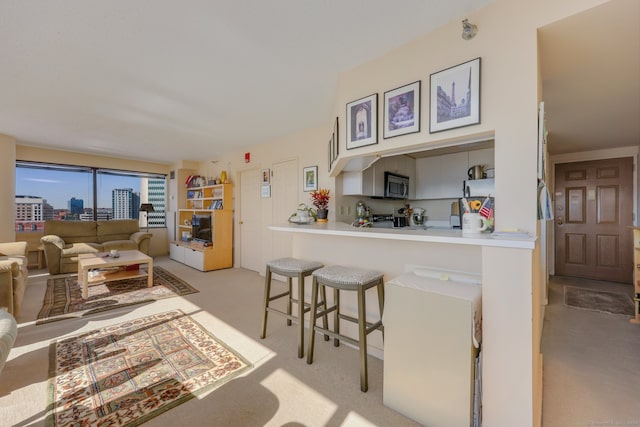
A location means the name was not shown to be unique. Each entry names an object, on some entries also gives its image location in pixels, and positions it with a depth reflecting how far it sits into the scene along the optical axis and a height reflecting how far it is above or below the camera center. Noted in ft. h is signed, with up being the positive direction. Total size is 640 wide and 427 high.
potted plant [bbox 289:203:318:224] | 9.18 -0.17
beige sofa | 14.90 -1.73
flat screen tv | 17.89 -1.03
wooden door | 13.82 -0.41
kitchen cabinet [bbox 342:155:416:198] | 11.39 +1.45
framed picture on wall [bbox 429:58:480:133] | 5.15 +2.36
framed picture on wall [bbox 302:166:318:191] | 12.55 +1.66
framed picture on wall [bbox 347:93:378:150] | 6.81 +2.41
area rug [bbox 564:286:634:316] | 10.39 -3.83
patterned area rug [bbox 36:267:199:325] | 9.83 -3.63
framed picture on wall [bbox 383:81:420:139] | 6.02 +2.40
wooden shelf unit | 16.72 -1.66
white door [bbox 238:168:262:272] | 16.21 -0.43
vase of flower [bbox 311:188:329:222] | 10.07 +0.40
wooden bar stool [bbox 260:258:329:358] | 6.91 -1.70
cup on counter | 5.15 -0.24
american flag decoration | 5.30 +0.05
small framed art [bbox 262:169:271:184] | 15.20 +2.11
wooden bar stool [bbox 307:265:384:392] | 5.62 -1.76
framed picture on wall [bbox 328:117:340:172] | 8.73 +2.35
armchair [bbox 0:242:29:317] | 8.18 -2.31
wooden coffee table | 11.25 -2.41
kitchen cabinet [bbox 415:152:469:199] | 13.83 +2.00
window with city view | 16.72 +1.33
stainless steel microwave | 12.59 +1.32
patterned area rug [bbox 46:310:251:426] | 5.07 -3.75
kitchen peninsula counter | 4.14 -1.78
